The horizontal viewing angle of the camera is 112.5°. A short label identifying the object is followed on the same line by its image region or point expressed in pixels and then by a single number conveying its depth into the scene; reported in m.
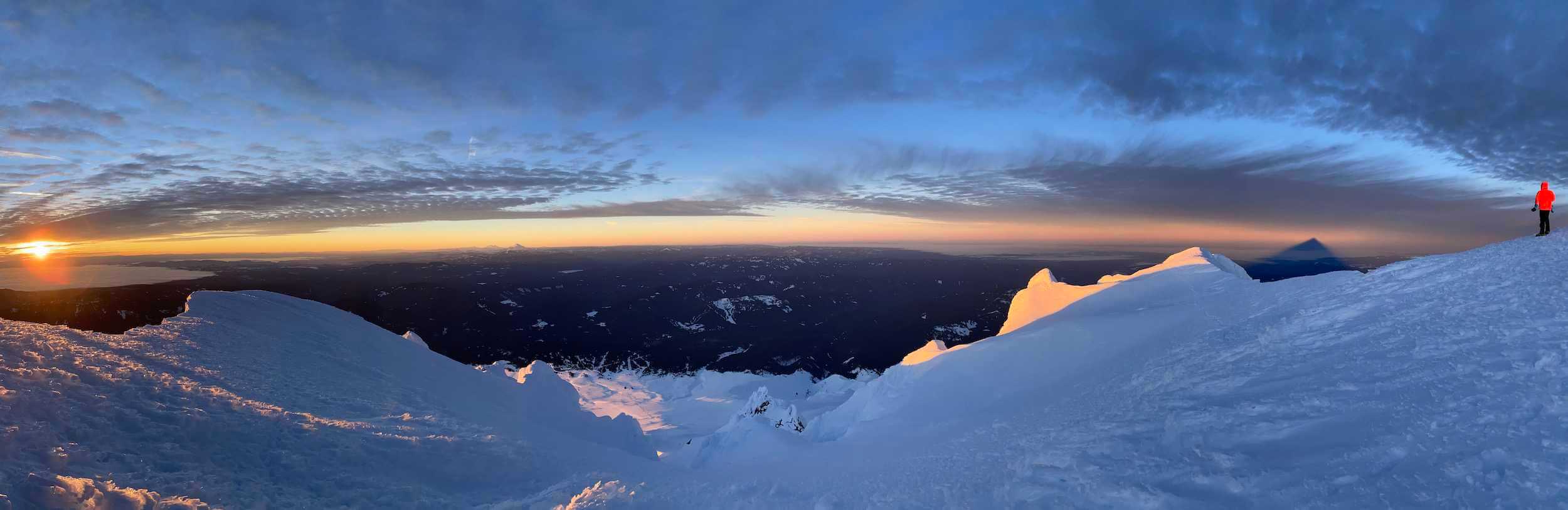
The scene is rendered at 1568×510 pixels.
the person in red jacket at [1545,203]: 17.09
